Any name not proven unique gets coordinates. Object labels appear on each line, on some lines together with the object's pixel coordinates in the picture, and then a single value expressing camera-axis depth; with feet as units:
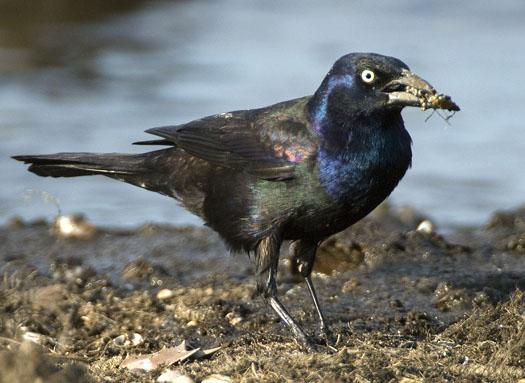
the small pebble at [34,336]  38.63
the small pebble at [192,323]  40.14
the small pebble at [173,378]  32.27
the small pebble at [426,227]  51.59
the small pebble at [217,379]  32.14
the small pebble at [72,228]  55.31
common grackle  36.78
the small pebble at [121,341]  38.73
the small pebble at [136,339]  38.52
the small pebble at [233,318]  40.19
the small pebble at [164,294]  43.22
